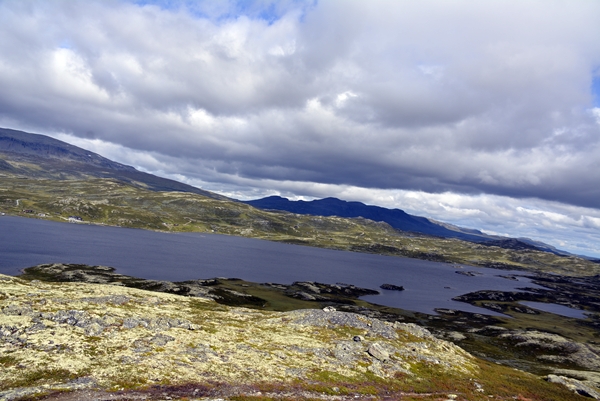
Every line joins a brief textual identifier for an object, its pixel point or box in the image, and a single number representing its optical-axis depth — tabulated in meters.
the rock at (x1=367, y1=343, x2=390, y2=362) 57.59
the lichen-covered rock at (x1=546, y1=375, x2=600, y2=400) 58.94
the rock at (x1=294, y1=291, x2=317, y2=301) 155.34
